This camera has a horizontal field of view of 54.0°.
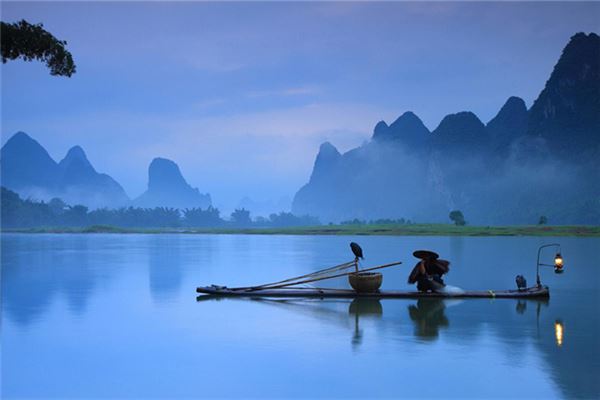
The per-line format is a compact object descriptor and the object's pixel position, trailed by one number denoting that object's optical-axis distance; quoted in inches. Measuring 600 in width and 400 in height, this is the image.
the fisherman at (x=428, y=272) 422.0
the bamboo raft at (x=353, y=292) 412.2
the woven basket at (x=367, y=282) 425.7
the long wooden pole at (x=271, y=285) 448.8
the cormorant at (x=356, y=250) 427.5
